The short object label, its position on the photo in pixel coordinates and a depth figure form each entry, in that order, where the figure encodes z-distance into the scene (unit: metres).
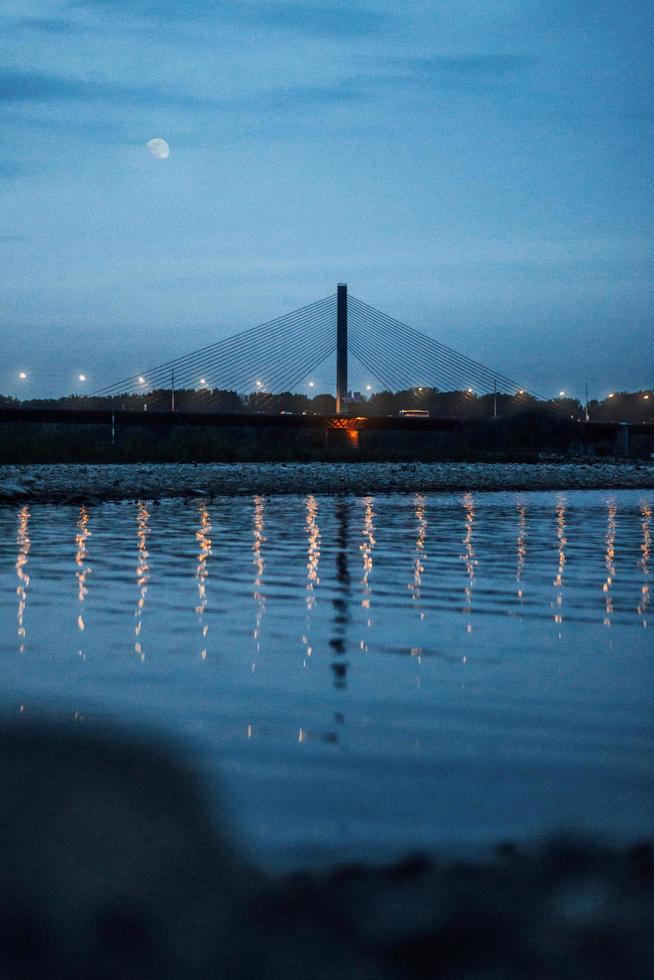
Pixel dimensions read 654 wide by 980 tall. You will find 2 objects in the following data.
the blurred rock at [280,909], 2.92
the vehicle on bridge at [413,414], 83.76
